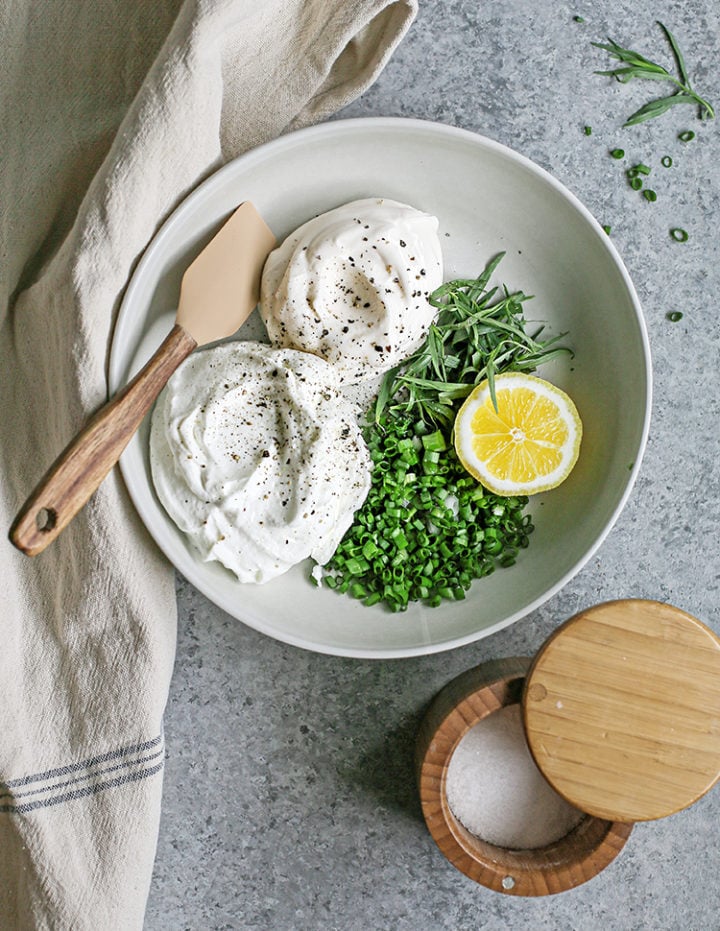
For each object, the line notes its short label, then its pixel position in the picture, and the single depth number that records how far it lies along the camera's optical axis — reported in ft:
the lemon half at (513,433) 2.10
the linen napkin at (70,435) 2.04
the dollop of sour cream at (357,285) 2.02
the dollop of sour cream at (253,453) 2.03
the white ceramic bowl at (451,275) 2.07
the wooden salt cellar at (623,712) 2.00
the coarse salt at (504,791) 2.16
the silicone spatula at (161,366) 1.89
